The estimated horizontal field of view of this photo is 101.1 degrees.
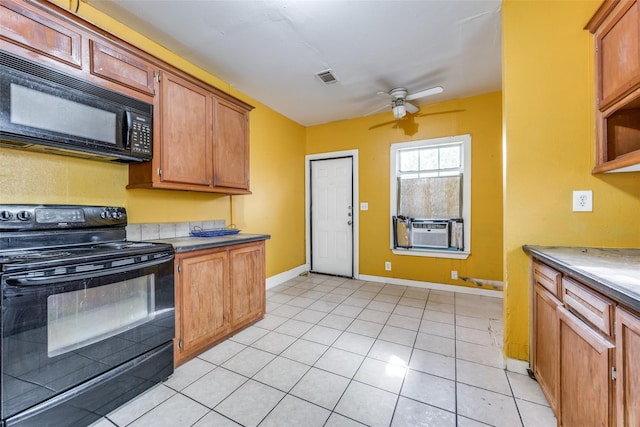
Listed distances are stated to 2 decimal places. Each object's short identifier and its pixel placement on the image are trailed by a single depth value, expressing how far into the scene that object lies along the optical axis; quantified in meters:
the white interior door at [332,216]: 4.39
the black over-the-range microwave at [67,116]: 1.35
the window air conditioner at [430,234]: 3.66
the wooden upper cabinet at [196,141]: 2.07
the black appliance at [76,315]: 1.19
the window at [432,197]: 3.57
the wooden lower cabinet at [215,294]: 1.94
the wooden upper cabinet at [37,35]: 1.34
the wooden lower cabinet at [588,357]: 0.83
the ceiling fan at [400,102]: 3.20
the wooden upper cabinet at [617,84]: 1.30
